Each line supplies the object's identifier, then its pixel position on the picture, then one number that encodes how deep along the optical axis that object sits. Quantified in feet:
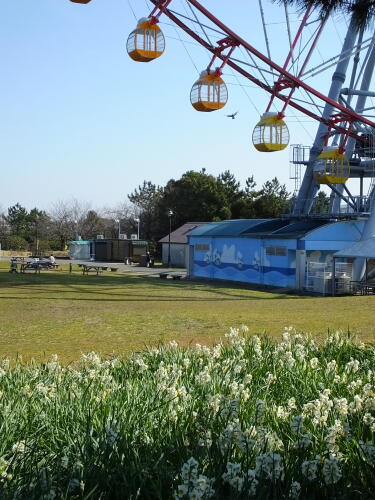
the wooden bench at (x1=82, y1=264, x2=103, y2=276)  145.61
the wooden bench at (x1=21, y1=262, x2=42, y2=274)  143.74
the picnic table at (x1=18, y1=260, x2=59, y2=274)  144.22
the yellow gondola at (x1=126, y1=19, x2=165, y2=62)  75.25
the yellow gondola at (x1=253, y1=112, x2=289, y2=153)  92.07
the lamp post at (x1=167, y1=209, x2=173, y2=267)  191.72
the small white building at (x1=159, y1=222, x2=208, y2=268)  203.91
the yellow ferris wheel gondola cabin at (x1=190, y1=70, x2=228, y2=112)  80.79
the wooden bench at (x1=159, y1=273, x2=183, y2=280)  138.27
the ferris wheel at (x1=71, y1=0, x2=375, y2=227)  81.00
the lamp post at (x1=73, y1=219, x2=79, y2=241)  319.12
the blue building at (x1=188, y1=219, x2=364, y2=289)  112.37
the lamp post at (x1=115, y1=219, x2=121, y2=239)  290.42
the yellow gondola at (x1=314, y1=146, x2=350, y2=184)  106.22
